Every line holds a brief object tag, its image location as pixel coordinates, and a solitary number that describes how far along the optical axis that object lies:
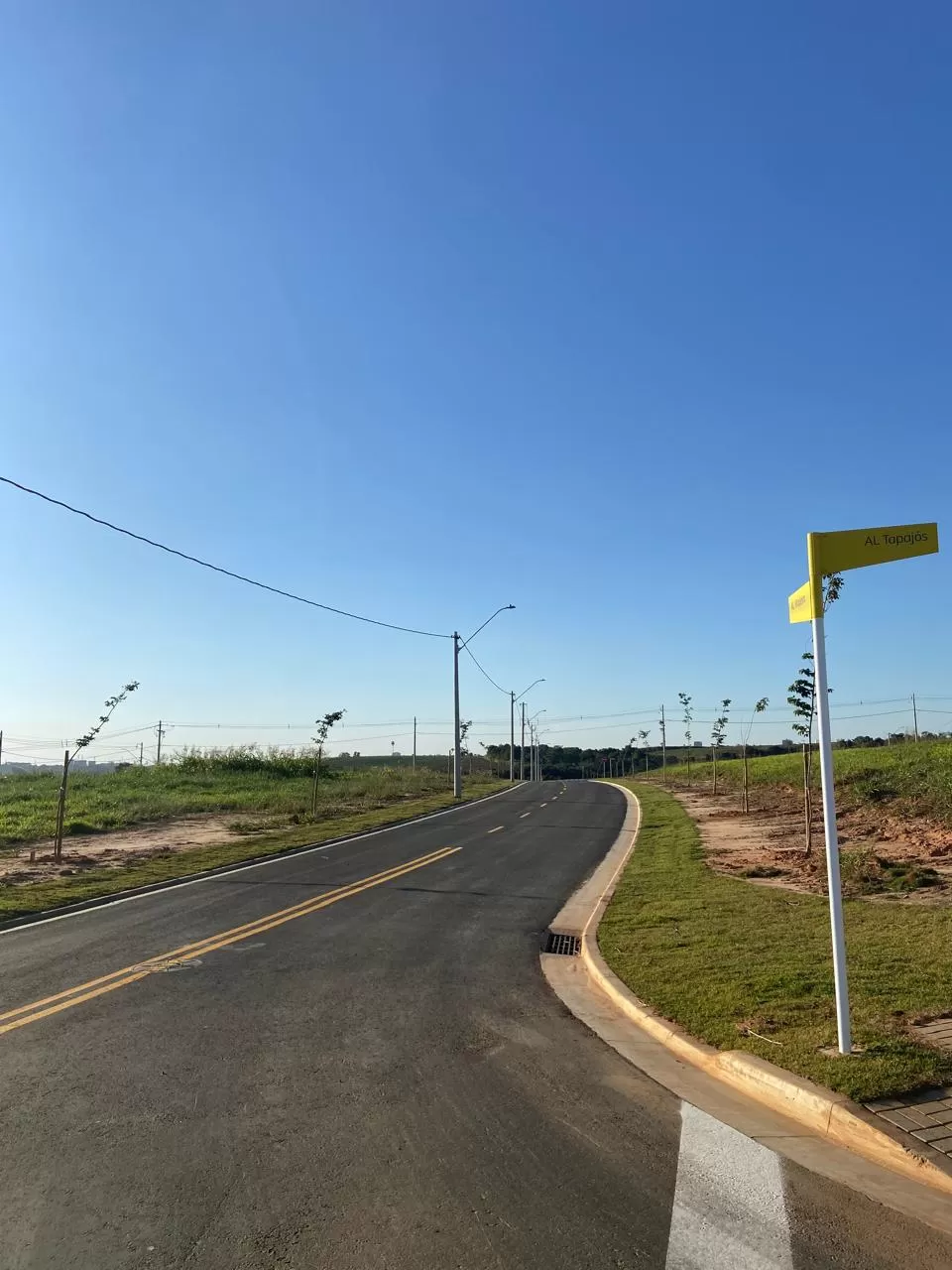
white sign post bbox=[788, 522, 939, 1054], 5.84
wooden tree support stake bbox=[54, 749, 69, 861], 18.39
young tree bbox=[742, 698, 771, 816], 29.68
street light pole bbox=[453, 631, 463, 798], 40.50
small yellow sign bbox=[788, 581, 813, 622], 6.17
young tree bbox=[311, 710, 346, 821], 37.25
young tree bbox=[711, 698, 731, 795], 42.22
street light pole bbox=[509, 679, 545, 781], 68.81
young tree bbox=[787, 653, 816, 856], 18.20
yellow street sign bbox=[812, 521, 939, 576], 6.01
